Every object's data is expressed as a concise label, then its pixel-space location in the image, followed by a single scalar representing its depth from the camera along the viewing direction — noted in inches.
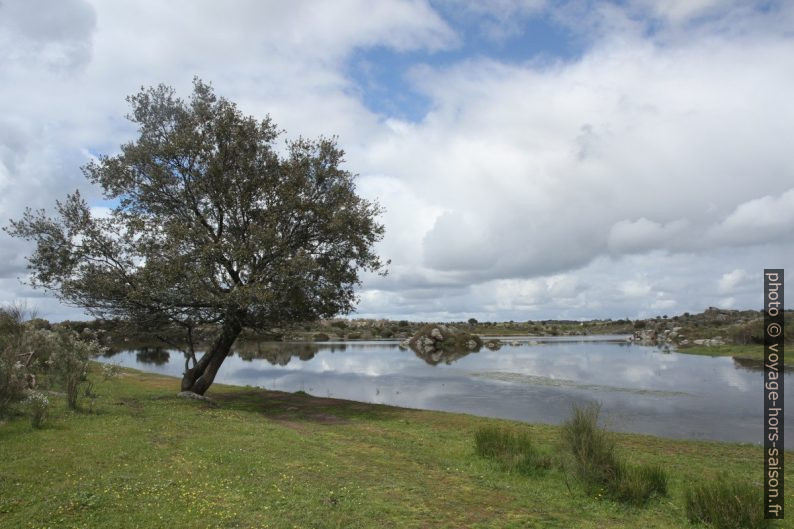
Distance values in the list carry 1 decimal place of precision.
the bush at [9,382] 634.8
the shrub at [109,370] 911.7
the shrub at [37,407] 618.1
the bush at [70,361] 763.4
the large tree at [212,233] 925.2
